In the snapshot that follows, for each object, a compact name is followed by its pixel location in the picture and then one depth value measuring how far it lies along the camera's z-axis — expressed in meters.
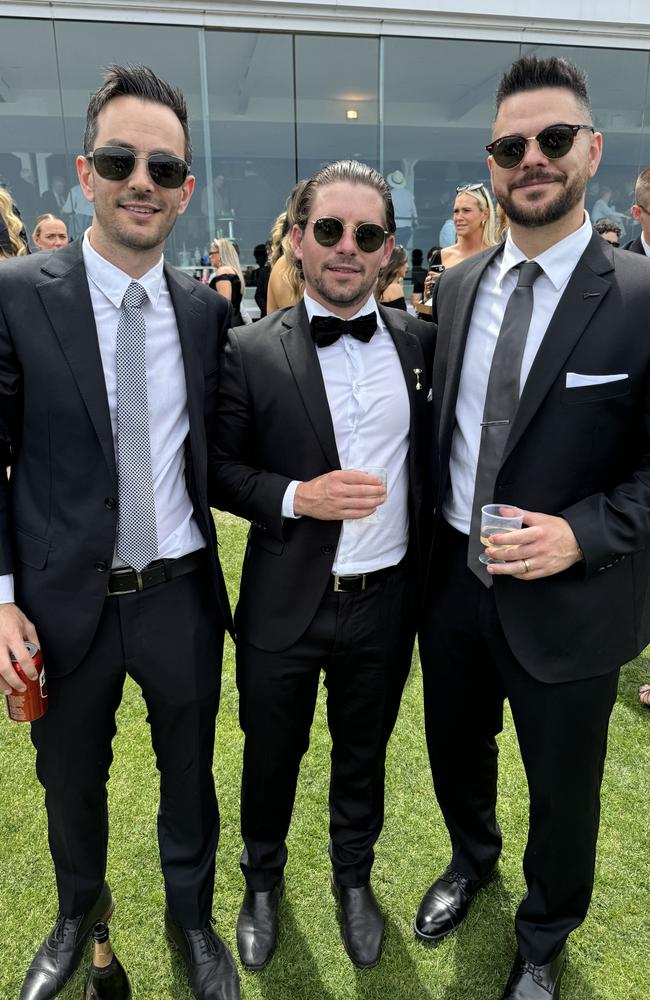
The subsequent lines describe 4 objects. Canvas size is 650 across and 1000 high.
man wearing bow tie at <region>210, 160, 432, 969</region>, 2.38
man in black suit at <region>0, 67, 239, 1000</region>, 2.08
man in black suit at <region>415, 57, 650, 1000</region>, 2.05
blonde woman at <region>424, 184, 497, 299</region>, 5.77
